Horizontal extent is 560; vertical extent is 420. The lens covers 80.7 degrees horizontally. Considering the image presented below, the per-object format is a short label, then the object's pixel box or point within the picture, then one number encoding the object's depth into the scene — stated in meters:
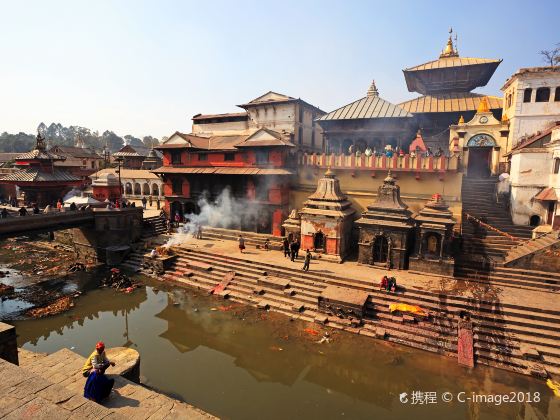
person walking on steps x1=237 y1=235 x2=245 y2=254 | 21.38
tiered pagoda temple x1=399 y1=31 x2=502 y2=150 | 27.94
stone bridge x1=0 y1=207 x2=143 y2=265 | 21.17
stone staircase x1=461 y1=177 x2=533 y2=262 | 18.23
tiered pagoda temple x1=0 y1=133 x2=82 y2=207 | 26.20
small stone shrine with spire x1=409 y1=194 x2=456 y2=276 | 16.37
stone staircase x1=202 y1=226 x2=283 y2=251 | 22.61
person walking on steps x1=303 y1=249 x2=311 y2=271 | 17.31
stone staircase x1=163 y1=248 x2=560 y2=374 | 11.58
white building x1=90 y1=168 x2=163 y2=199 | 41.01
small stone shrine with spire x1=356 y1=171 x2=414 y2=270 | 17.47
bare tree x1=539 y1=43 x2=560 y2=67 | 28.69
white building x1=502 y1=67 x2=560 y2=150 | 23.19
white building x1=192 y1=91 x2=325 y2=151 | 30.39
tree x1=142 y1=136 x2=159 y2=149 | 128.25
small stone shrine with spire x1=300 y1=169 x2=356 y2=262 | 19.62
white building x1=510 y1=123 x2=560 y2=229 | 18.55
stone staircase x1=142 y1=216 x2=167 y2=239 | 25.72
